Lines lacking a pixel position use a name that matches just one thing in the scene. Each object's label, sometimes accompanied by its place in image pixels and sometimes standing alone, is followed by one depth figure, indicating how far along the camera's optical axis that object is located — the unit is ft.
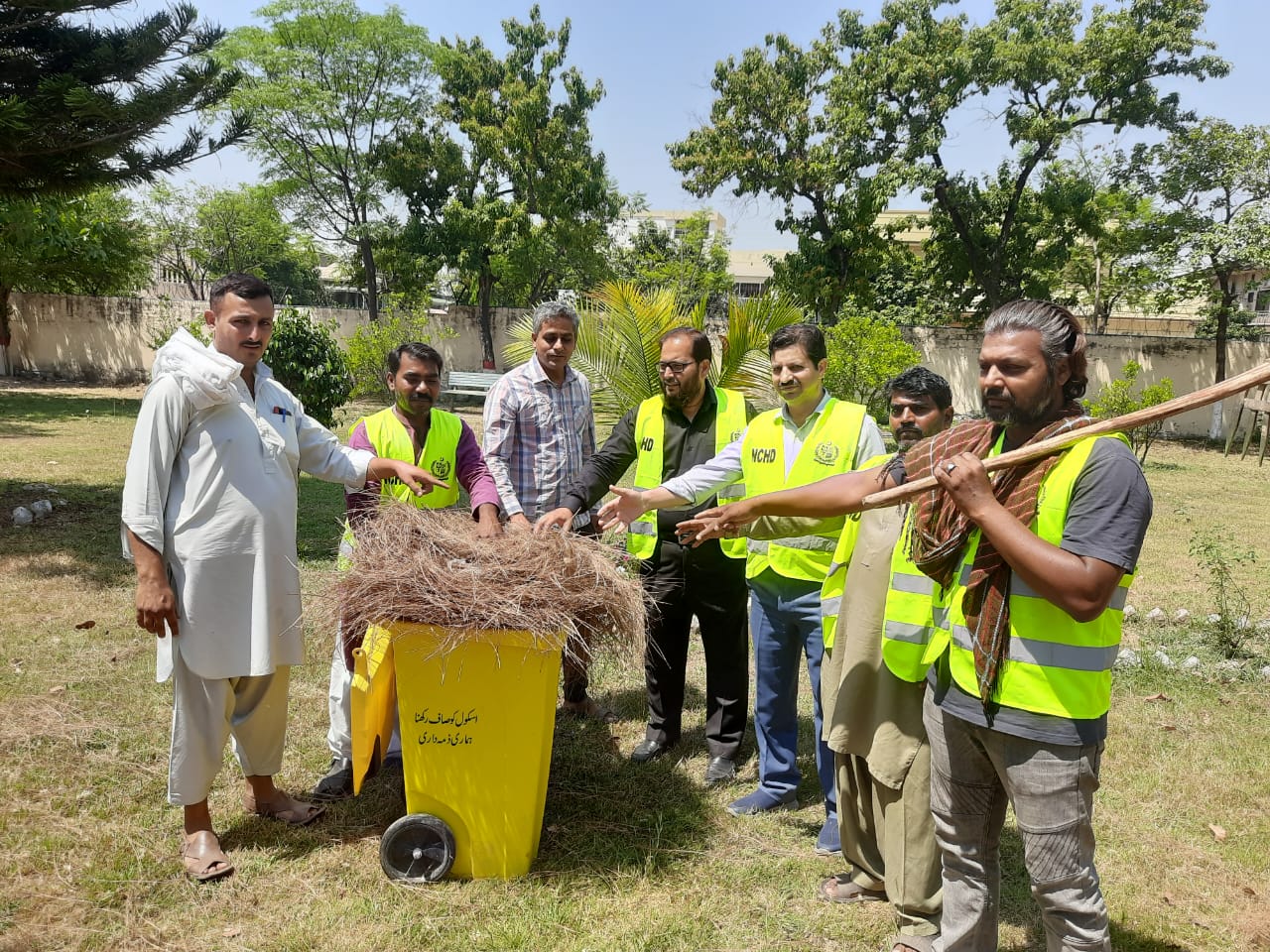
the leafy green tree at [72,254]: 63.57
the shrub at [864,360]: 44.47
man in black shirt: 12.83
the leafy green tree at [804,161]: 61.57
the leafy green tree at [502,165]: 70.85
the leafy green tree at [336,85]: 72.59
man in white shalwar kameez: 9.64
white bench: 64.75
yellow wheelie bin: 9.48
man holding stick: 6.05
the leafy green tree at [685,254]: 97.19
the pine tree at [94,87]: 23.17
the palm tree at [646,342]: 25.53
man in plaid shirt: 13.70
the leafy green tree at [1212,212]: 55.11
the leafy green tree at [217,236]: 103.71
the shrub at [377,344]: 57.26
